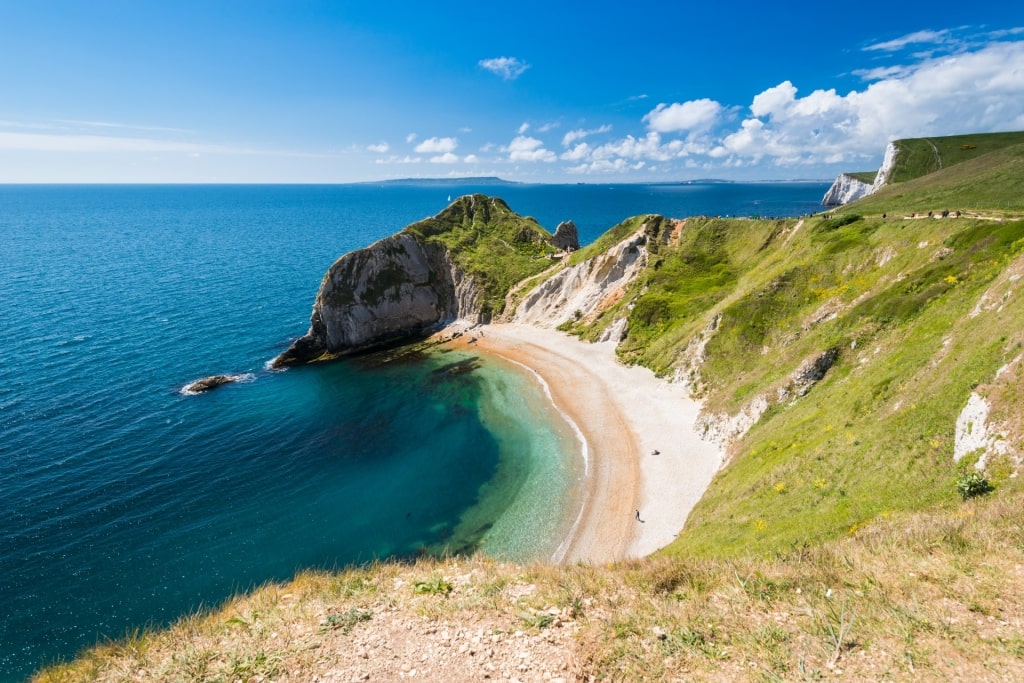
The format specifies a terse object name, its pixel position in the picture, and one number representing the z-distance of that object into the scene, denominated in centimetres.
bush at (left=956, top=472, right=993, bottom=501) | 1816
